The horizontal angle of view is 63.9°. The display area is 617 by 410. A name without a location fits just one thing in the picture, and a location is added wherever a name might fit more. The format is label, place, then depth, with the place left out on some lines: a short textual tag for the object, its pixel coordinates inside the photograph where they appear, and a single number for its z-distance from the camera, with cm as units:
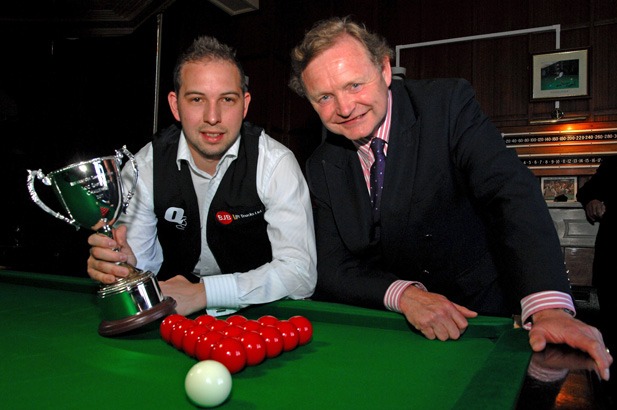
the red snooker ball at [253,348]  96
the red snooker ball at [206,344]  97
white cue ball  75
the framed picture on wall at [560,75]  520
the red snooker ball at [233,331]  103
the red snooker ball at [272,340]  102
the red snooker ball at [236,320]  118
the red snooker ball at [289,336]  107
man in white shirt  180
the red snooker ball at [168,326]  114
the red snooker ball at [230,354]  92
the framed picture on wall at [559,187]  527
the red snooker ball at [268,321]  115
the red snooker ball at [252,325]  108
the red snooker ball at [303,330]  110
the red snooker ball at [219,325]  110
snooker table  78
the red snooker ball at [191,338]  102
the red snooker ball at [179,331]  108
